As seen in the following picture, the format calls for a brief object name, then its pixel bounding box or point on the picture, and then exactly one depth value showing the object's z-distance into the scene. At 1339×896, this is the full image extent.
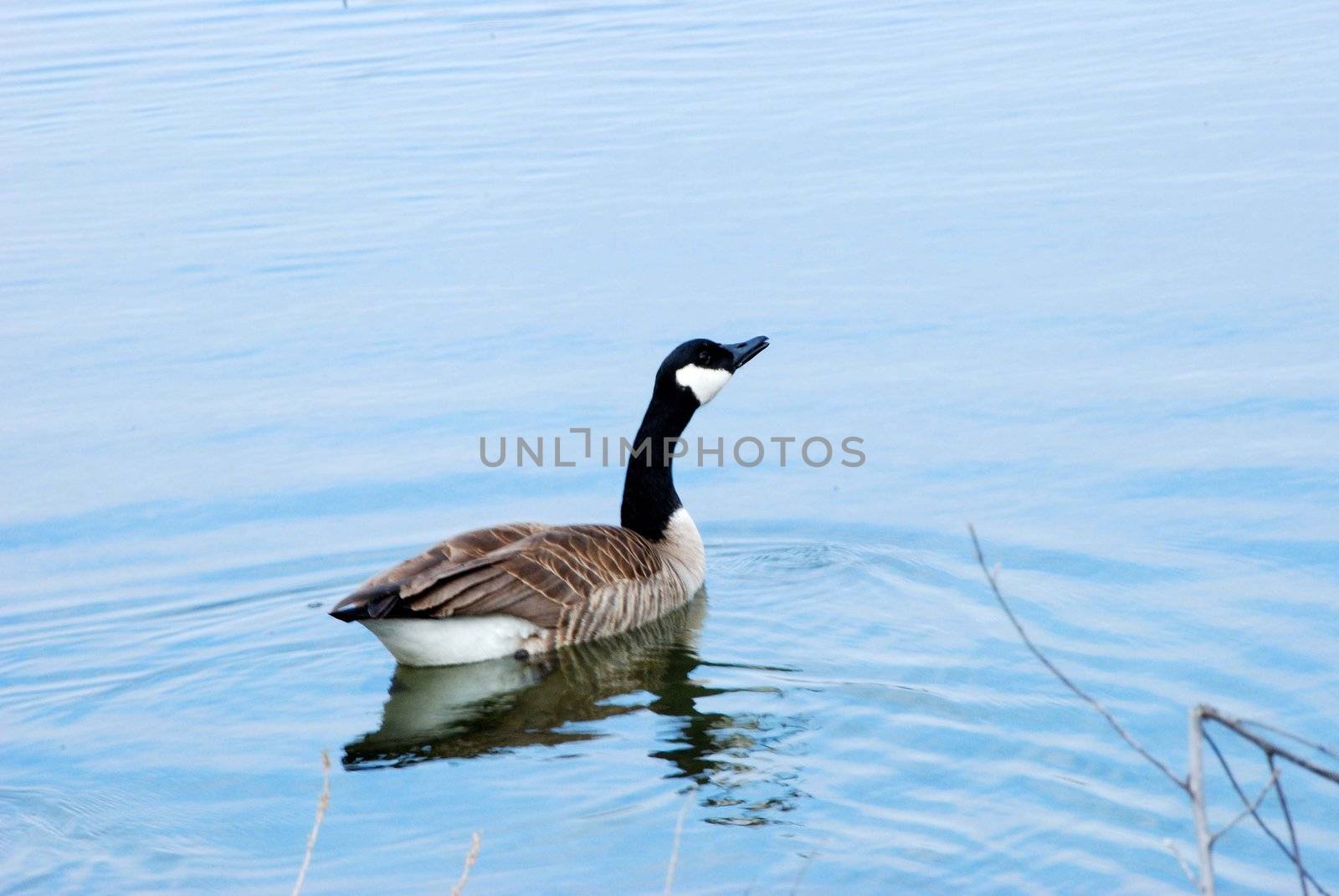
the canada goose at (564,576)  15.04
